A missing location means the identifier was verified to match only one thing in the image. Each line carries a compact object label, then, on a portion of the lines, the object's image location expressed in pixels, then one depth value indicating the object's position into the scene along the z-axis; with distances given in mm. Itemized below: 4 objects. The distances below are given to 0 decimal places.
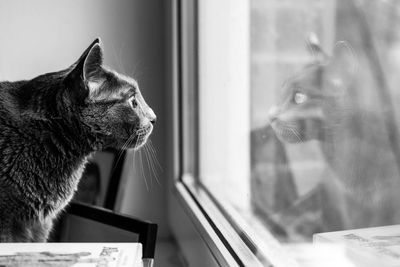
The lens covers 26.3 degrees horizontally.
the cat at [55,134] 1048
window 1022
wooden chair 1060
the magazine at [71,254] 912
